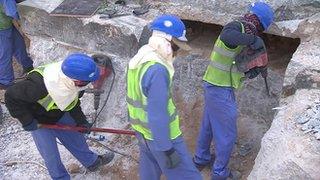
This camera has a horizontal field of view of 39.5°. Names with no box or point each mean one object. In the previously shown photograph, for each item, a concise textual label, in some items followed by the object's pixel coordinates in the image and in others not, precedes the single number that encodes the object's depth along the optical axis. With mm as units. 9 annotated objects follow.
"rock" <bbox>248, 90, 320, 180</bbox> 3684
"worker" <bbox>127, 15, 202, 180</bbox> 3506
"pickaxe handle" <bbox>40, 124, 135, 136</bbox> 4424
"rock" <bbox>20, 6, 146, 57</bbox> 5828
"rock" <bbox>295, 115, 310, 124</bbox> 4105
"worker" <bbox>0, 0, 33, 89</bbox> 6301
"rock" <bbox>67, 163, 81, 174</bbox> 5281
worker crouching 4020
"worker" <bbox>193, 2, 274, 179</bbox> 4344
